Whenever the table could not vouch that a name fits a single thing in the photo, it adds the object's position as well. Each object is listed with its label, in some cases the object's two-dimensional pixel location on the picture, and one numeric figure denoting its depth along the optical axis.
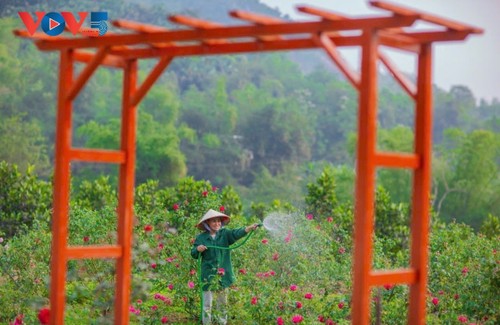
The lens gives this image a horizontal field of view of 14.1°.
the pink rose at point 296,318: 14.22
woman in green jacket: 15.41
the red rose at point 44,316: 11.96
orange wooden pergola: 9.35
